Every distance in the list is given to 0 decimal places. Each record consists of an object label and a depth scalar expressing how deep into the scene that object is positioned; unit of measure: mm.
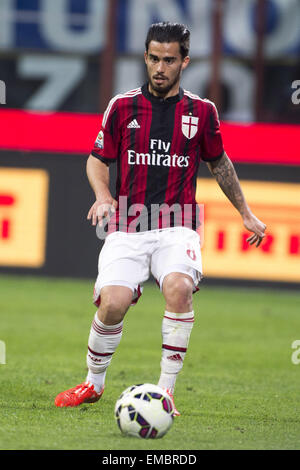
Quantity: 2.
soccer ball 9406
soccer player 10734
